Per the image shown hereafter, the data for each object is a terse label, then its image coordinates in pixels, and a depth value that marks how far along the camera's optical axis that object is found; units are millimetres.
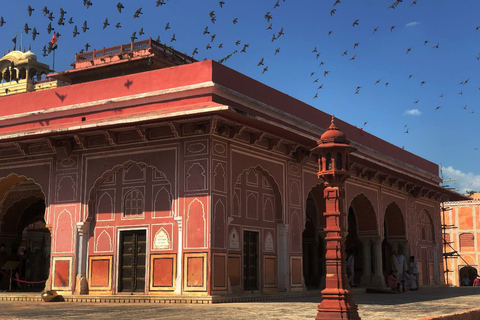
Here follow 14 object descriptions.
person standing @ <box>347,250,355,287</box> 19269
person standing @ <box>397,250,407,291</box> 19875
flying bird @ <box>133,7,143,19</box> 16439
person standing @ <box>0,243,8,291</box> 17109
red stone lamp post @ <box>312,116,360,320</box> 8008
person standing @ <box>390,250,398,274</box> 19812
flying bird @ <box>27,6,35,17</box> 16839
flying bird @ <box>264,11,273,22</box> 17127
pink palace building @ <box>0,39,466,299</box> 12961
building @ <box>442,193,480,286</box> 45312
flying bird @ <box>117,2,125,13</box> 15447
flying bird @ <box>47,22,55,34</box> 16859
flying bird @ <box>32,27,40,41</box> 16744
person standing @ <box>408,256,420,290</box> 20953
